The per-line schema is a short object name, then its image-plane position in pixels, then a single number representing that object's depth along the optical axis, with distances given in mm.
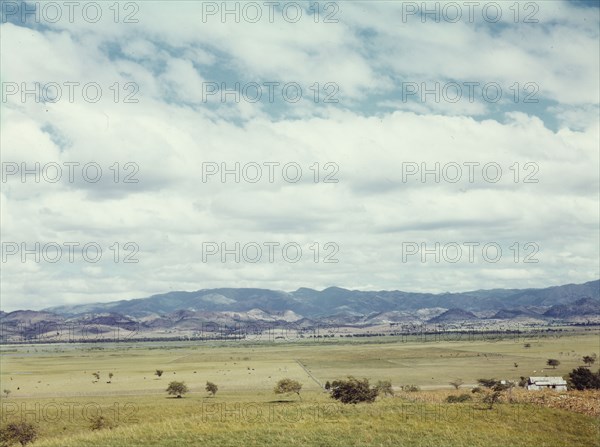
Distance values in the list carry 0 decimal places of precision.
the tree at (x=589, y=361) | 165700
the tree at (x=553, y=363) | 159250
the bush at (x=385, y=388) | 102000
